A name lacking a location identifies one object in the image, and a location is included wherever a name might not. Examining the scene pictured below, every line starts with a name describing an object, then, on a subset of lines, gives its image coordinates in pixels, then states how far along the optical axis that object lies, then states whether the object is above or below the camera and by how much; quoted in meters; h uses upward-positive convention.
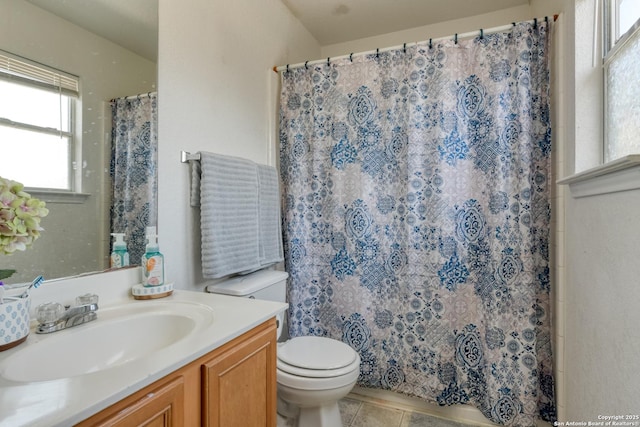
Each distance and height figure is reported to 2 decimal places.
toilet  1.35 -0.69
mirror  0.88 +0.44
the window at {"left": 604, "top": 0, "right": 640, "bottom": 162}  0.99 +0.45
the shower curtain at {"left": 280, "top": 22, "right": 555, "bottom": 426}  1.54 -0.02
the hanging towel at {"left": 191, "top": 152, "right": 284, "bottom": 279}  1.33 -0.01
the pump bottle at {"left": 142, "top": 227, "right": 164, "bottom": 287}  1.12 -0.18
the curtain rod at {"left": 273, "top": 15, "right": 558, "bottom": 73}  1.58 +0.91
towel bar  1.34 +0.23
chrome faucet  0.82 -0.28
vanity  0.54 -0.33
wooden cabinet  0.60 -0.41
